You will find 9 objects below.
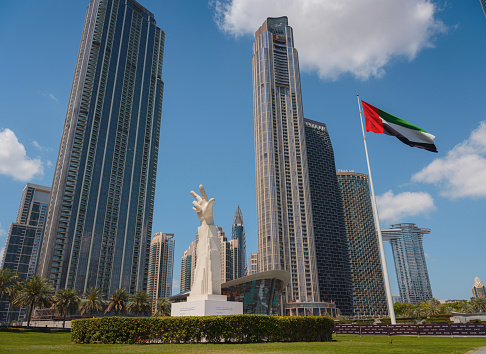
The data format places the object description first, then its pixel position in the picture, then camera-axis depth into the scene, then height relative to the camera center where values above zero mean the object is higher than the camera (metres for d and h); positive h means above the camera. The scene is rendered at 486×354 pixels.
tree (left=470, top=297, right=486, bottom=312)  106.21 -0.12
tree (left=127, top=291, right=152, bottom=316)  81.81 +1.61
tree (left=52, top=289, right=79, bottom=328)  68.69 +2.37
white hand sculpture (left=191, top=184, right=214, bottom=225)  30.97 +8.89
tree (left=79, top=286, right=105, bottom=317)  70.62 +2.15
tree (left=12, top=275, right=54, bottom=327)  57.84 +2.90
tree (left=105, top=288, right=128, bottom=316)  76.81 +2.44
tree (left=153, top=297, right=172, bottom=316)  89.31 +0.99
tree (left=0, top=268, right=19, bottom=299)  56.03 +4.97
